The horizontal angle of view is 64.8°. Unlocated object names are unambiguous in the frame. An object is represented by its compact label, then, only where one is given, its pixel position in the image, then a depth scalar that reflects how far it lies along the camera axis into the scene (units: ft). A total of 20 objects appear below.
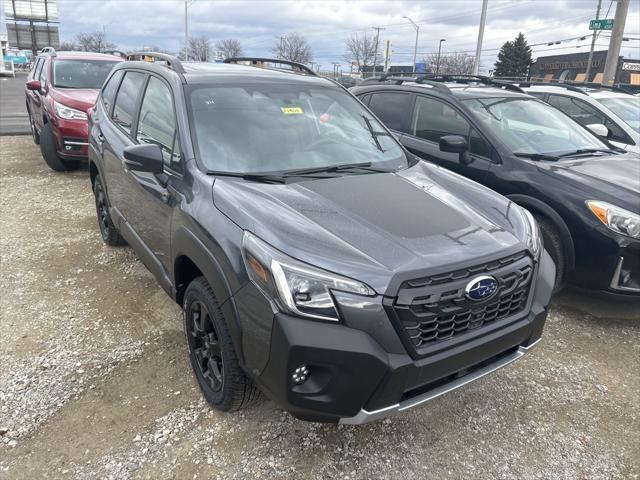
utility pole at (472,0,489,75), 64.64
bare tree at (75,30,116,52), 257.03
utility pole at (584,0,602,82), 115.83
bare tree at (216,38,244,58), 246.47
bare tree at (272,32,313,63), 217.56
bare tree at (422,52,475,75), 228.63
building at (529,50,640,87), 129.80
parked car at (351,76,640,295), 12.17
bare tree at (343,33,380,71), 232.94
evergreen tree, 189.47
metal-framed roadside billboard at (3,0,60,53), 225.35
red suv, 23.66
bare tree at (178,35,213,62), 219.20
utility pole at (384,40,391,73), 129.32
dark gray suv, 6.68
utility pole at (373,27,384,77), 212.89
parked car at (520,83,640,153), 21.72
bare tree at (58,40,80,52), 260.01
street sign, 45.83
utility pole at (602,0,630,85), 43.45
